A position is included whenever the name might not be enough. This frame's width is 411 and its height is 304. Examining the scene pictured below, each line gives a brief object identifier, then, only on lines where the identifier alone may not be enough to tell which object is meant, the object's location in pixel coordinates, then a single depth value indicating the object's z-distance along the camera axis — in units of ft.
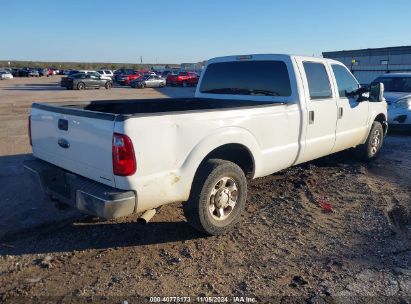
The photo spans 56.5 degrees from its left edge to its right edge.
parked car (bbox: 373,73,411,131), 33.12
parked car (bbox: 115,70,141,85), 143.84
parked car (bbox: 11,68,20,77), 223.30
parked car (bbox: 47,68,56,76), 239.34
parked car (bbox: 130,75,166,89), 130.41
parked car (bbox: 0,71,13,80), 189.06
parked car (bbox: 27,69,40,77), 217.42
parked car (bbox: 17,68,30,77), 218.38
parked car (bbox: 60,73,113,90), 111.34
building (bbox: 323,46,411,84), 130.52
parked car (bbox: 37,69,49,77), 228.63
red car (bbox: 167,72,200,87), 137.39
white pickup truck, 10.74
